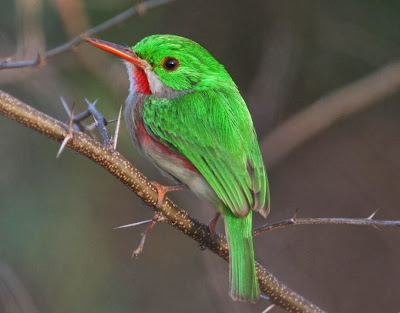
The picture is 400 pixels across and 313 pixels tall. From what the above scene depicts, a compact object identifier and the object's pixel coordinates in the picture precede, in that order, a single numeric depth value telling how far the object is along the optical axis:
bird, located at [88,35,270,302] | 5.89
